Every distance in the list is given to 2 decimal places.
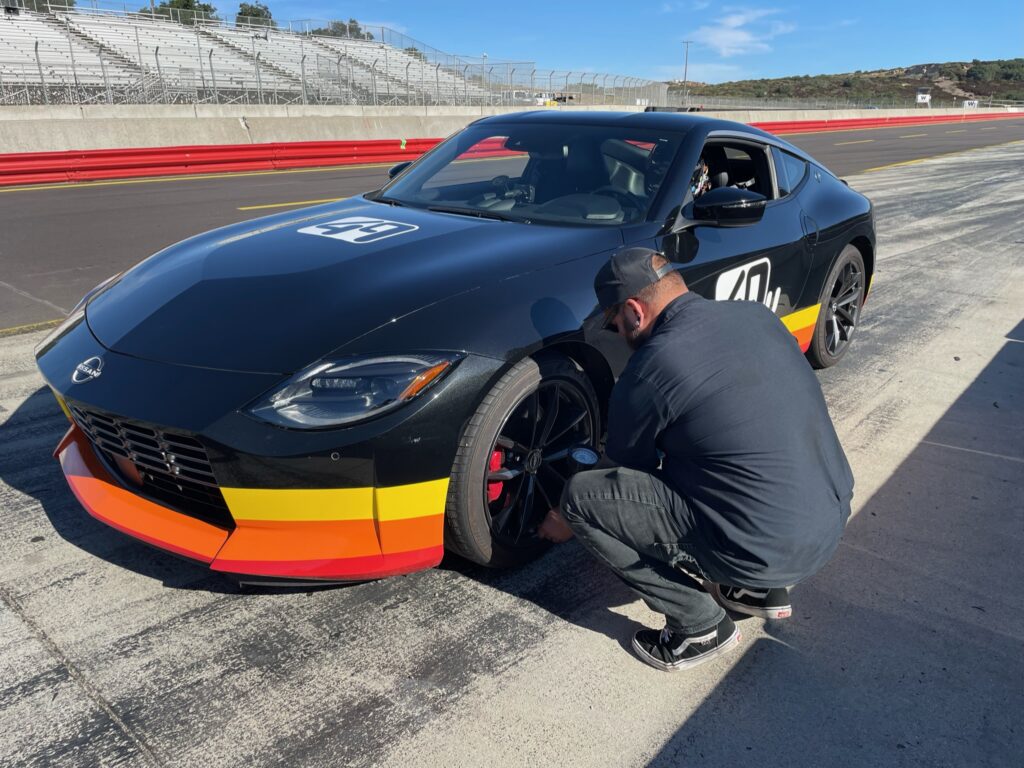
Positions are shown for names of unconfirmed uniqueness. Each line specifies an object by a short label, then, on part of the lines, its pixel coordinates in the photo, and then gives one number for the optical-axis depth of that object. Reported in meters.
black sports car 2.35
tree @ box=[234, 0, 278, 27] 35.66
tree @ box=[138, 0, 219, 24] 34.59
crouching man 2.25
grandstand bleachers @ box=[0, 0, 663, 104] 21.77
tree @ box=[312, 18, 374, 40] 39.44
